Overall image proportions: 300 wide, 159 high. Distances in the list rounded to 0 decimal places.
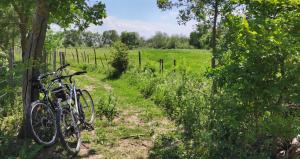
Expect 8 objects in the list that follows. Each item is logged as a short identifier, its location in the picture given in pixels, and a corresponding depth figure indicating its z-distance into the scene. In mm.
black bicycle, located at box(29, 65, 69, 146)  3969
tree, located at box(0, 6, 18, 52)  12450
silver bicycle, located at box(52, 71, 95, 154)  4085
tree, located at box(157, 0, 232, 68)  5927
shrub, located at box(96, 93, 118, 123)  6181
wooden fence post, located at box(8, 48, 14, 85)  6635
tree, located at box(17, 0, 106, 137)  4363
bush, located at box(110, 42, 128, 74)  13841
